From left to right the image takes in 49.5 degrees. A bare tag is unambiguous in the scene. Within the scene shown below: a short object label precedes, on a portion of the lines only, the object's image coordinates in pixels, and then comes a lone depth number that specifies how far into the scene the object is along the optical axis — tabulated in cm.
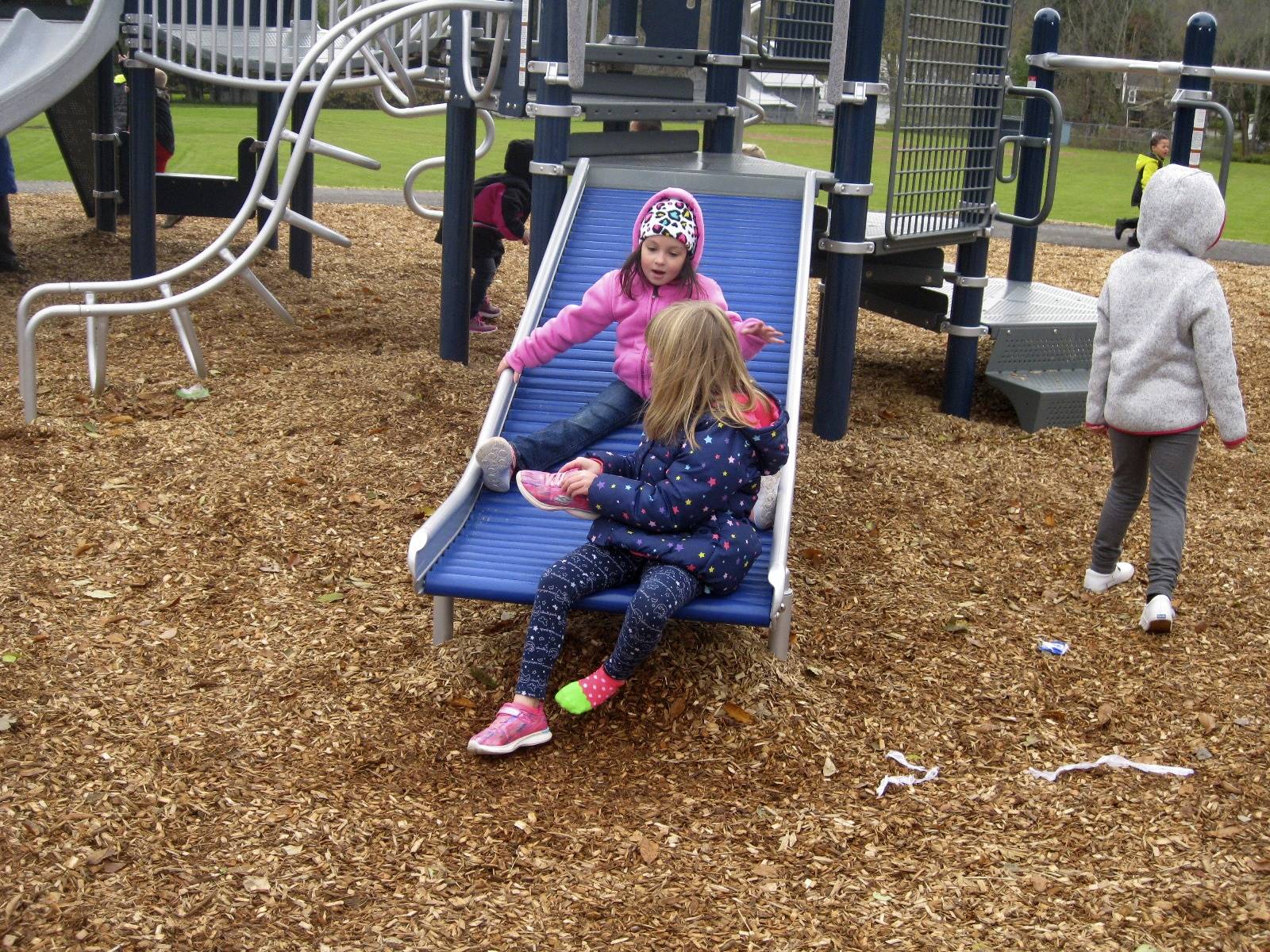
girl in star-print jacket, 371
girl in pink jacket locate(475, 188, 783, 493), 470
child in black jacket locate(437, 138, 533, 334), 768
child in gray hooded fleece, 440
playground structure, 540
